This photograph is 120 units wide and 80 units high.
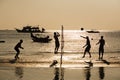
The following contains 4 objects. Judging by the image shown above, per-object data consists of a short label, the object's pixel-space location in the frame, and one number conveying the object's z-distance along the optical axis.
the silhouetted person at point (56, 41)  31.00
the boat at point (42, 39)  78.04
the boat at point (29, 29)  144.51
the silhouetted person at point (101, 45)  28.05
